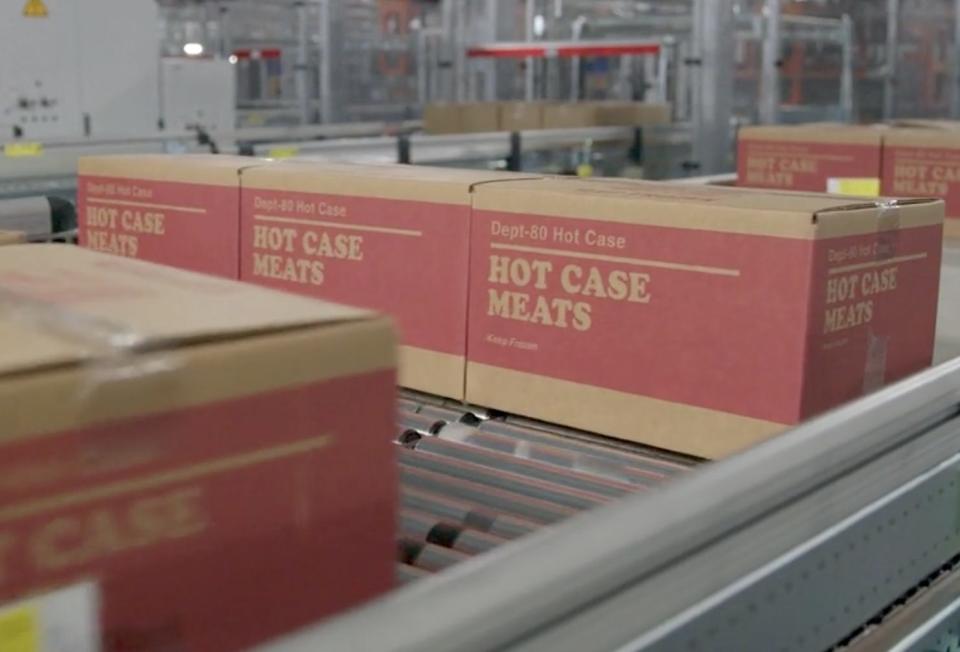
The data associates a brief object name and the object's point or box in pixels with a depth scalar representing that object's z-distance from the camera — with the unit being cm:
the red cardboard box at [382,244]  149
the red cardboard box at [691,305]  124
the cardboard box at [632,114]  536
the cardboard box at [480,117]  568
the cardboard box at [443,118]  590
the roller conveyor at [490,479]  119
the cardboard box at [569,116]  535
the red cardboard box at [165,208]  166
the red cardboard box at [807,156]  288
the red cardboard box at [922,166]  283
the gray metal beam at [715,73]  584
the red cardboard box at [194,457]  67
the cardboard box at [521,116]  555
